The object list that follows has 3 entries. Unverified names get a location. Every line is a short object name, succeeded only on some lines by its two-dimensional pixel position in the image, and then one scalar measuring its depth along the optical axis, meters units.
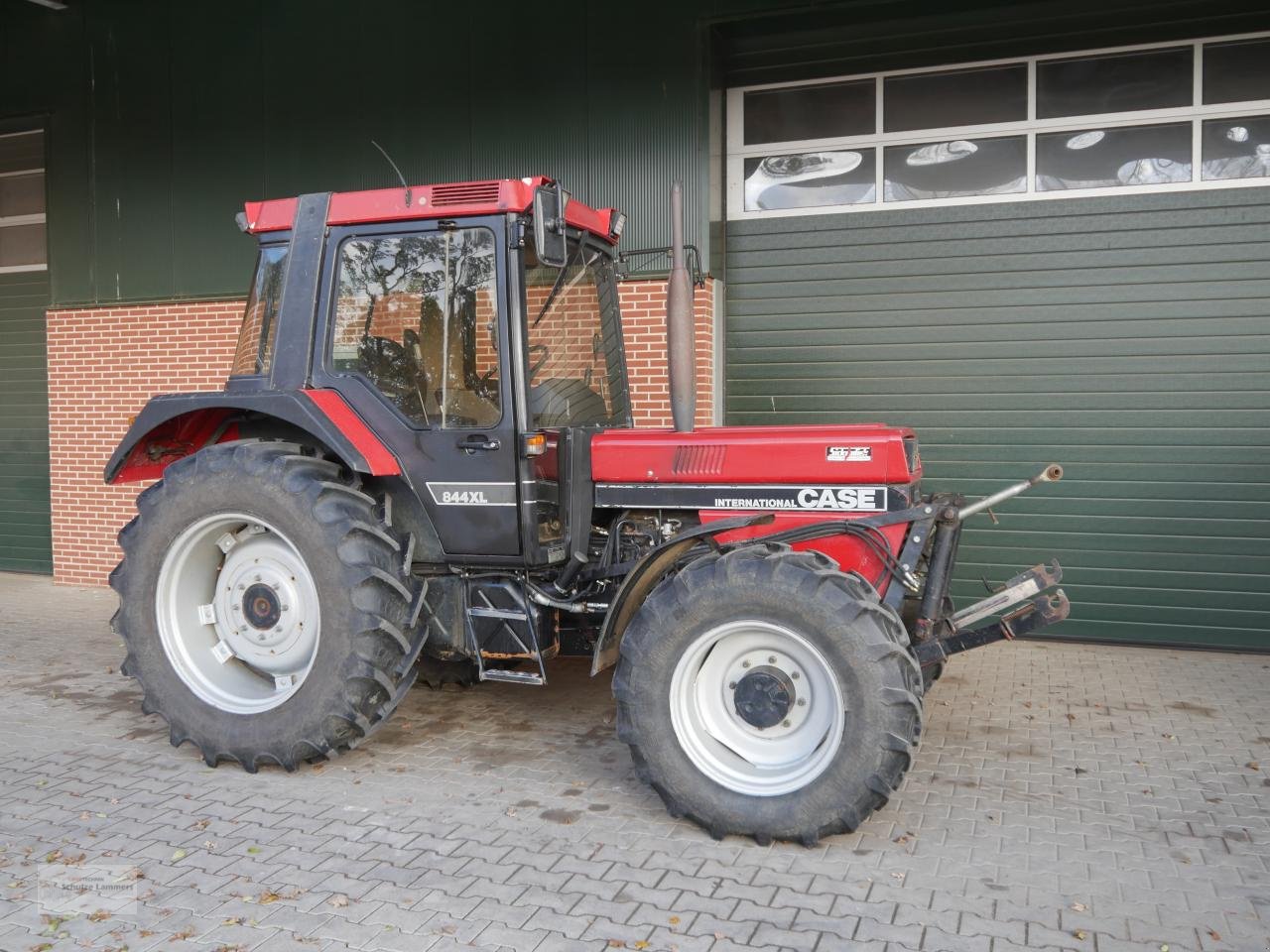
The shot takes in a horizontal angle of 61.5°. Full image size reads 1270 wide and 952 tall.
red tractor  4.13
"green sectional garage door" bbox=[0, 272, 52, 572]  10.31
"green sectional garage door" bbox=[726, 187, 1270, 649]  7.30
